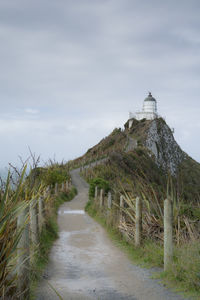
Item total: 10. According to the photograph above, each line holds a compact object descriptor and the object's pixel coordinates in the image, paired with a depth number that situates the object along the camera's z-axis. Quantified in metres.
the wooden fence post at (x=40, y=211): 10.40
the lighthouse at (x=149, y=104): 87.88
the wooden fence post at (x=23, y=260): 4.63
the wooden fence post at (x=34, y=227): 8.10
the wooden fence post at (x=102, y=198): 16.75
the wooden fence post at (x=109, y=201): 13.72
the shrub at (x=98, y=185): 22.36
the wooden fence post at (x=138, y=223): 8.73
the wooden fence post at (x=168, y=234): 6.51
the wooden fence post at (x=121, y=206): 10.75
